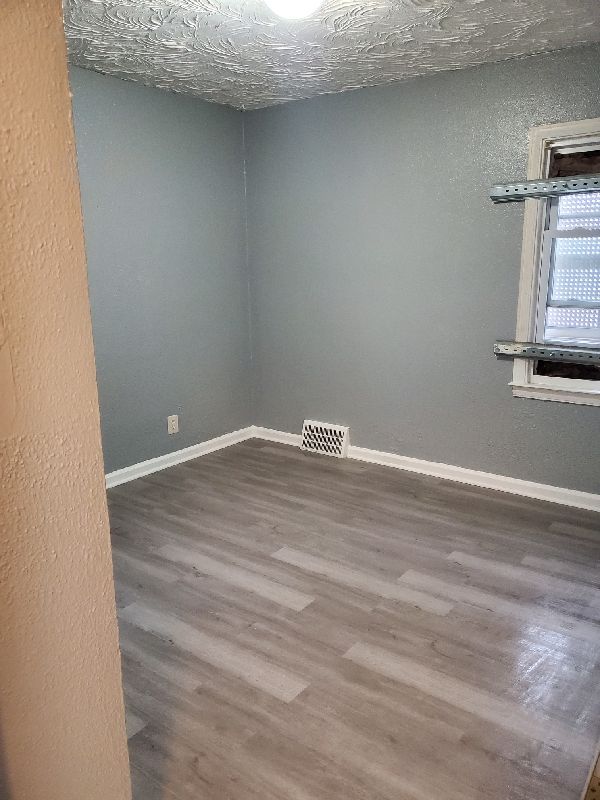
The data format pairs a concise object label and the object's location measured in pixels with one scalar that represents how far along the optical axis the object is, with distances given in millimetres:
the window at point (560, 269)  3074
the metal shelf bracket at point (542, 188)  2906
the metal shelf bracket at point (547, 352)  3074
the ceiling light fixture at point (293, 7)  2254
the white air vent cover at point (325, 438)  4047
